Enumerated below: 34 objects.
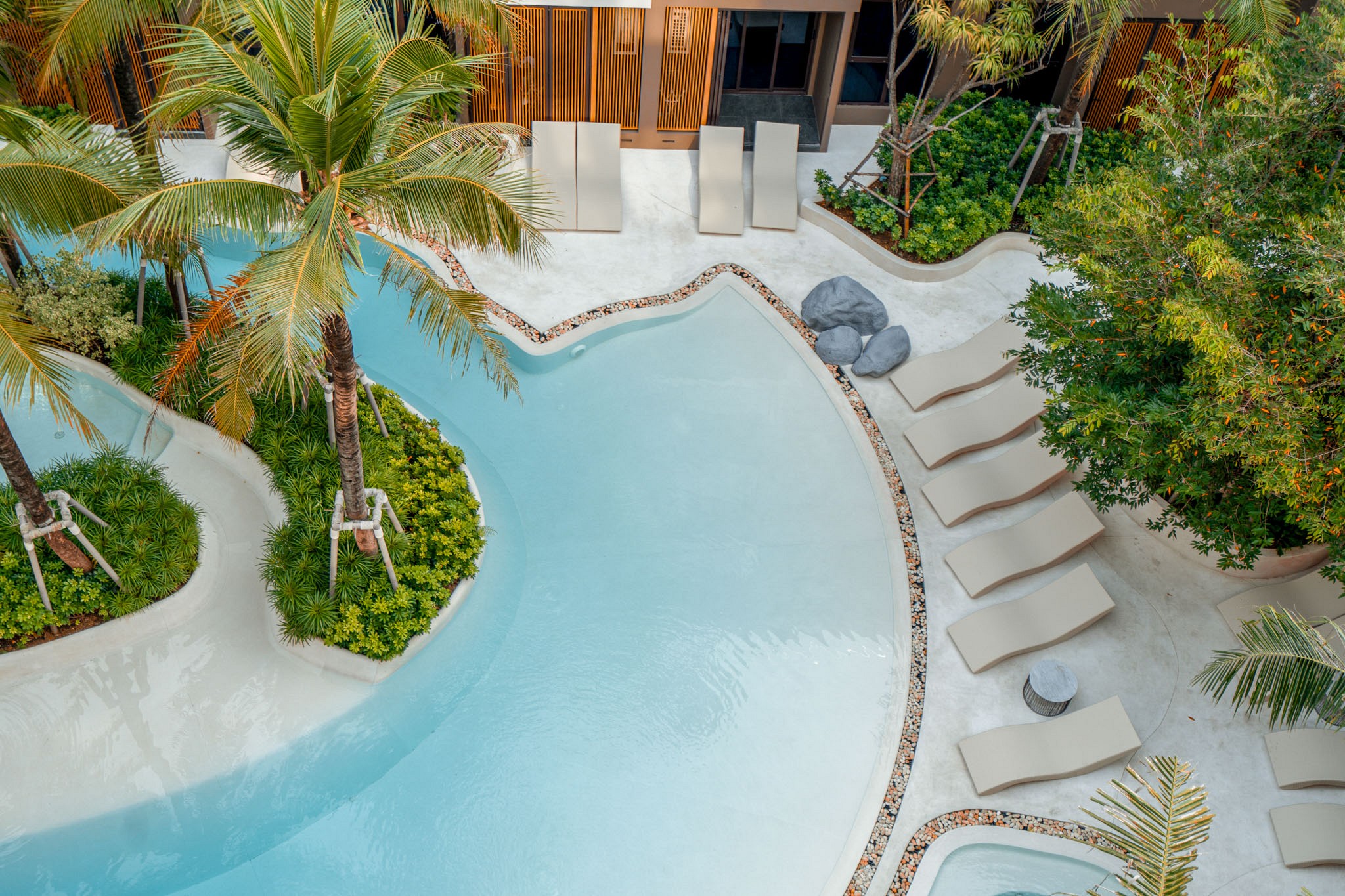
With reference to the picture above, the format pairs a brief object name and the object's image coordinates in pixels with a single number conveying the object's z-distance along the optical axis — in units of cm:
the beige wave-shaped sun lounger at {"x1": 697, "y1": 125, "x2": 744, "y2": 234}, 1683
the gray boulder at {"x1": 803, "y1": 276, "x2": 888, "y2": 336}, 1528
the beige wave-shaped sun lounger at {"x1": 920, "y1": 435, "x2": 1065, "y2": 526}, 1291
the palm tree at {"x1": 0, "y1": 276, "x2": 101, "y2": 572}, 786
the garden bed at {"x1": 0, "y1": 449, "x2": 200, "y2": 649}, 1071
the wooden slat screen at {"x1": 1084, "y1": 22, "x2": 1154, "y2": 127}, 1791
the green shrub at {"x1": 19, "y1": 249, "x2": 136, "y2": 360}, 1276
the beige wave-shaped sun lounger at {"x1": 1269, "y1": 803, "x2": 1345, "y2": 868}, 984
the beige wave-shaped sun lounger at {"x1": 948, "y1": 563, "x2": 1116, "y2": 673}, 1155
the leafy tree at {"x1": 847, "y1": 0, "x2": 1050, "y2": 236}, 1459
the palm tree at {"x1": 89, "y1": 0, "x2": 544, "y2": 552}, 739
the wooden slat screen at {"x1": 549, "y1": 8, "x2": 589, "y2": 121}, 1686
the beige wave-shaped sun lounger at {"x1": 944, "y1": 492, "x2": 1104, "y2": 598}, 1216
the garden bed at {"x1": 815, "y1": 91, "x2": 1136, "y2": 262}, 1636
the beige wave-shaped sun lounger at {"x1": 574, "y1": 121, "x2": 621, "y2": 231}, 1664
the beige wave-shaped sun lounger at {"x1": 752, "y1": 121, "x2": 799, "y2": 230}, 1705
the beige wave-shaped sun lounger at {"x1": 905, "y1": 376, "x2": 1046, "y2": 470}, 1351
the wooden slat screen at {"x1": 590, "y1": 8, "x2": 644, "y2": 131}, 1692
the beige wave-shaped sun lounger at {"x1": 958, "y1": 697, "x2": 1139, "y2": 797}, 1048
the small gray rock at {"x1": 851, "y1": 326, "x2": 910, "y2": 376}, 1469
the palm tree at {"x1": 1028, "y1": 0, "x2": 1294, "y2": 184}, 1334
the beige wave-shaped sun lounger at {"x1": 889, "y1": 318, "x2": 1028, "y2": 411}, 1422
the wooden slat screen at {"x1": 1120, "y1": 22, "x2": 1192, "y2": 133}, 1783
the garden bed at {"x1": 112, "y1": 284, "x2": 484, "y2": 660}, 1112
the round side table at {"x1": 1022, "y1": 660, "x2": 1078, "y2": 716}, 1090
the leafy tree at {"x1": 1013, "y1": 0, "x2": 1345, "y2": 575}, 861
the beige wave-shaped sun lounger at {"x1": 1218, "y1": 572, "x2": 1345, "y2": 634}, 1120
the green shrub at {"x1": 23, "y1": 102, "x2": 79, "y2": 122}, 1574
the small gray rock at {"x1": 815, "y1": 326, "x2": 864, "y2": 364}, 1490
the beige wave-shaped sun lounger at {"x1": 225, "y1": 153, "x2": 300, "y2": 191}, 1597
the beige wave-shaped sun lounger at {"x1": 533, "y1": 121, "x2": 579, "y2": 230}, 1664
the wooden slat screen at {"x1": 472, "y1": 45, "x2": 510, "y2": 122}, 1727
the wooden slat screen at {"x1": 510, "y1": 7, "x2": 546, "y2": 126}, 1681
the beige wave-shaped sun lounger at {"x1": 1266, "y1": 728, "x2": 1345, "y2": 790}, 1033
